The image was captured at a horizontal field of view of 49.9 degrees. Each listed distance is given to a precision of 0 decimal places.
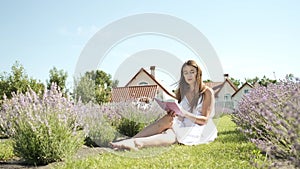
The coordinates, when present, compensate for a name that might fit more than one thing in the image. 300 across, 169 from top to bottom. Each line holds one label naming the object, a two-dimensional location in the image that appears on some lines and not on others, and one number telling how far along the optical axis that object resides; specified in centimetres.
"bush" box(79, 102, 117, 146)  548
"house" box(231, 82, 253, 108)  3556
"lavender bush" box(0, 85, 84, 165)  365
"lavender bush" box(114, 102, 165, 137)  689
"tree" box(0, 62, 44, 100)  1809
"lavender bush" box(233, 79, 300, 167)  138
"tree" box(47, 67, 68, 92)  2356
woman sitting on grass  481
